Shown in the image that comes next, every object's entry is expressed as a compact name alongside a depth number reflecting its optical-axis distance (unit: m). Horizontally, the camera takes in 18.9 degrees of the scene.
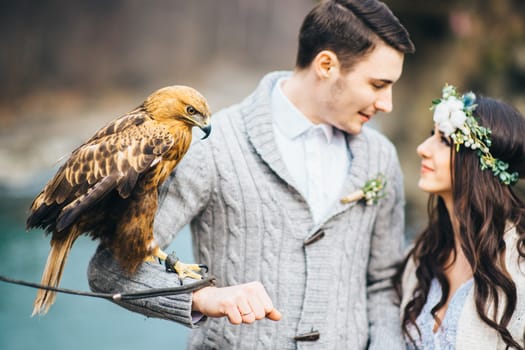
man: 2.54
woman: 2.56
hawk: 2.29
